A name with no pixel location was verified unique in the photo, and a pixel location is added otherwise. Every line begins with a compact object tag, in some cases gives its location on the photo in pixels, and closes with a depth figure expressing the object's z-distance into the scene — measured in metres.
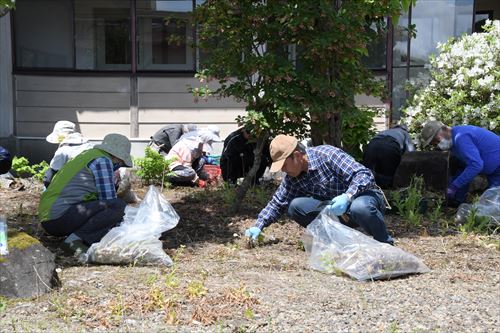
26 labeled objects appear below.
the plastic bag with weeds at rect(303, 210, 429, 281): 4.61
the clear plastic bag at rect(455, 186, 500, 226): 6.18
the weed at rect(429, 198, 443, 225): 6.63
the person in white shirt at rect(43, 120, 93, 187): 7.14
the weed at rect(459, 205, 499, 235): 6.03
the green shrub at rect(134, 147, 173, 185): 8.69
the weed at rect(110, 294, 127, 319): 3.84
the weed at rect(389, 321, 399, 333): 3.60
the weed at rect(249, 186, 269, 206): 7.42
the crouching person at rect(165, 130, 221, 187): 8.85
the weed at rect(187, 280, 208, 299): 4.12
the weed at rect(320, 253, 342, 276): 4.75
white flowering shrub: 8.44
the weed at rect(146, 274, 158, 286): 4.39
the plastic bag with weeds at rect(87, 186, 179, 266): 4.96
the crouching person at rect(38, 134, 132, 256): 5.42
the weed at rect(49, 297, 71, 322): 3.87
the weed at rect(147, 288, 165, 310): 3.96
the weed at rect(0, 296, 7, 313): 3.95
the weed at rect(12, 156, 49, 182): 8.89
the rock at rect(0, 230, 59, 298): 4.13
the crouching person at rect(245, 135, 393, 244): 4.94
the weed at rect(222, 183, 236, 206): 7.31
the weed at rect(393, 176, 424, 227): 6.45
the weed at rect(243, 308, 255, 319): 3.84
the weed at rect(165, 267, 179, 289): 4.27
